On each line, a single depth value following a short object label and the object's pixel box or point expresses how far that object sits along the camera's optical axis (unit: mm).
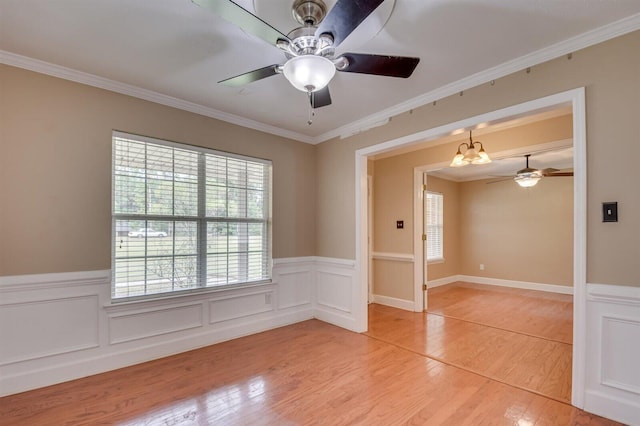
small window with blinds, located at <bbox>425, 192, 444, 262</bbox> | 6418
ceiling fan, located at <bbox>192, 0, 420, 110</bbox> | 1358
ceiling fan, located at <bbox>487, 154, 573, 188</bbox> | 4559
